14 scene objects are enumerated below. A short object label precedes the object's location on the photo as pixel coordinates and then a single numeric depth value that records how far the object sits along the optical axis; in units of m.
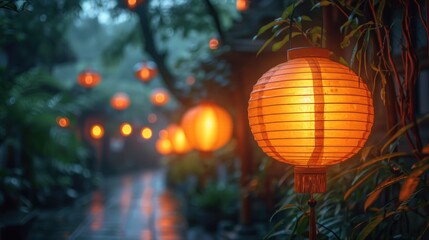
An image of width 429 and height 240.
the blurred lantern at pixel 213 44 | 7.98
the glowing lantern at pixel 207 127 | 7.04
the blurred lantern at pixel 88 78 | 15.95
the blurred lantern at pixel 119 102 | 22.08
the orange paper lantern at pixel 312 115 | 2.71
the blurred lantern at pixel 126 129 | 25.11
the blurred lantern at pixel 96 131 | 21.36
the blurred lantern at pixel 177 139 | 13.36
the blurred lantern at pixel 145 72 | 15.48
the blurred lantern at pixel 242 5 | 8.75
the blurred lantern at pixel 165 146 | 19.41
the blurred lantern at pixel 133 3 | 8.41
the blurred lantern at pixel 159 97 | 19.16
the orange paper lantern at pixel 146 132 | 25.23
